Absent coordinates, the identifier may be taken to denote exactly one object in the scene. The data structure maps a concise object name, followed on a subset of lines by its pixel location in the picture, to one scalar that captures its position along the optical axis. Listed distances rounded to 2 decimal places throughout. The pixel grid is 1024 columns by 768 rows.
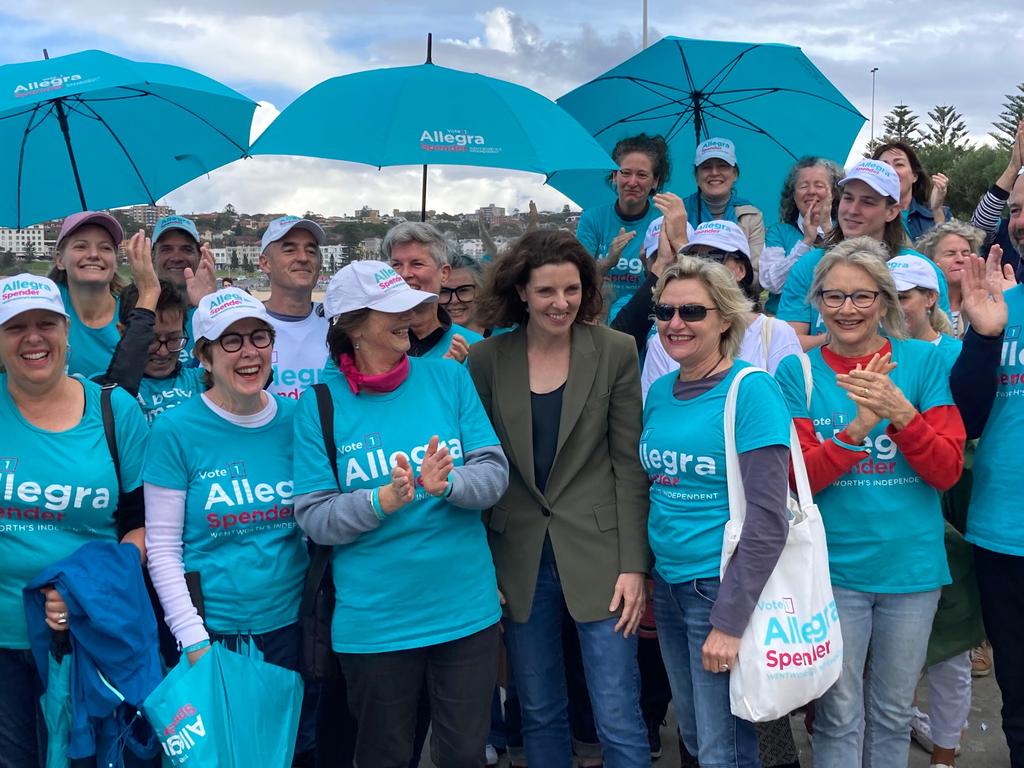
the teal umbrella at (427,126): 4.21
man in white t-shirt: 3.98
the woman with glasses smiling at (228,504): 3.05
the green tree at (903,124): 48.38
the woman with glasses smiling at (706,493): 2.84
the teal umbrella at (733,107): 5.90
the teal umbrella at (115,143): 4.79
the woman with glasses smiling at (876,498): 3.08
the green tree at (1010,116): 37.59
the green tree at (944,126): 46.88
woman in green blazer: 3.23
